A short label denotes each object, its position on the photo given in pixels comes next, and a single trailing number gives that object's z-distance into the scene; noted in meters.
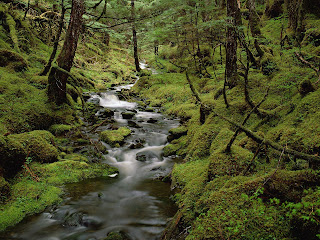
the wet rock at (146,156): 7.58
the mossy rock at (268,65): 8.25
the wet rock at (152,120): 11.30
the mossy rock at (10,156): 4.39
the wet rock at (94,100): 12.98
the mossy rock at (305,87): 4.96
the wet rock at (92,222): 4.13
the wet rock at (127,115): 11.68
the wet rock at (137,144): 8.37
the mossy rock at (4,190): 3.97
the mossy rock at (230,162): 4.01
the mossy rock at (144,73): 19.35
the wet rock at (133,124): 10.43
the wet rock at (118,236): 3.72
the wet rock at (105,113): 11.27
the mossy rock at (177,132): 8.46
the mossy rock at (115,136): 8.26
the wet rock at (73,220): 4.01
